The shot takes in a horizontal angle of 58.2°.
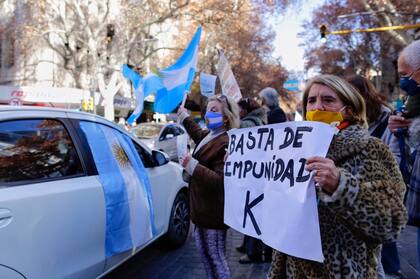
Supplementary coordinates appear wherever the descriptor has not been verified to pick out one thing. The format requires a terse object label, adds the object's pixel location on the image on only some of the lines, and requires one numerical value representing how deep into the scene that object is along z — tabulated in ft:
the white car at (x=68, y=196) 7.55
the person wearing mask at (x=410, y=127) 8.29
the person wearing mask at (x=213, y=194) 9.41
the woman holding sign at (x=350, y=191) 4.81
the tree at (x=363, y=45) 55.67
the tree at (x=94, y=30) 60.80
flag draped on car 10.00
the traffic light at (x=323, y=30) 51.55
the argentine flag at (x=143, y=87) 14.70
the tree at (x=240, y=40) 63.41
